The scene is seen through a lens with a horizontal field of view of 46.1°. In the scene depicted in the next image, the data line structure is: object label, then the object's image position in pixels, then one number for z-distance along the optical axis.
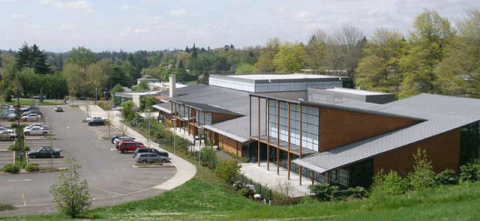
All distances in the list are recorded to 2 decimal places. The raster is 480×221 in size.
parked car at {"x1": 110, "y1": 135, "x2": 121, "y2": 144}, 56.81
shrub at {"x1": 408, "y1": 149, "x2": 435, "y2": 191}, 26.36
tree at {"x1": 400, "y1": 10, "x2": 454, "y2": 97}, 64.69
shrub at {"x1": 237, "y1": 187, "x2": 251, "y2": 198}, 35.47
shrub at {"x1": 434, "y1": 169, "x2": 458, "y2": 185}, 33.59
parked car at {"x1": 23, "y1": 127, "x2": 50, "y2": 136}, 62.32
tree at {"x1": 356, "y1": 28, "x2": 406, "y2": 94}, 74.75
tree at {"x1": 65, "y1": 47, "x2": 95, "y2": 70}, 133.27
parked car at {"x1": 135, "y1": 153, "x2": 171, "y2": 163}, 45.80
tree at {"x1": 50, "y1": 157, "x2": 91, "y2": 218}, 25.56
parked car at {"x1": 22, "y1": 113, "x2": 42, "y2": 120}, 76.21
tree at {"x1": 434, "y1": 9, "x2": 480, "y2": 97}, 57.09
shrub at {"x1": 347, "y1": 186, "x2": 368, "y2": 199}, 32.38
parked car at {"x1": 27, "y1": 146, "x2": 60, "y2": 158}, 48.03
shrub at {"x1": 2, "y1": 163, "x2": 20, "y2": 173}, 41.25
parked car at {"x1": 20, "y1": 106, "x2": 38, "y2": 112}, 84.96
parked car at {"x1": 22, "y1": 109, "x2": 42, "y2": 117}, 80.01
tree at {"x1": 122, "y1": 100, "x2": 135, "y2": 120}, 74.31
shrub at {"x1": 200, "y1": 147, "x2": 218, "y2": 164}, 46.50
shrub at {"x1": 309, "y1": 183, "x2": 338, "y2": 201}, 32.69
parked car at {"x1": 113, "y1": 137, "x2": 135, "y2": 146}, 54.76
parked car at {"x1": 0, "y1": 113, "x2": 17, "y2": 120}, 75.29
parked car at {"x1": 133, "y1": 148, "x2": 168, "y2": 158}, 47.62
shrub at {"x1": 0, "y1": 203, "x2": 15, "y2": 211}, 30.42
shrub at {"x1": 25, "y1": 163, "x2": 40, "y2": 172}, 41.81
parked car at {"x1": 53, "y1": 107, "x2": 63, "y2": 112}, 89.31
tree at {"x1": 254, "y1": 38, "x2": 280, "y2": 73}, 117.31
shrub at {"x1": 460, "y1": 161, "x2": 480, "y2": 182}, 34.97
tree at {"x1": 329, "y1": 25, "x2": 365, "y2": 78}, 97.38
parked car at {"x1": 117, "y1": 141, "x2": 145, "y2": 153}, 51.45
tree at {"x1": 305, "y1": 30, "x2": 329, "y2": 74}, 104.00
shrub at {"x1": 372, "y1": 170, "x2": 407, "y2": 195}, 28.47
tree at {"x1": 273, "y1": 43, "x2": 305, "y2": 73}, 105.94
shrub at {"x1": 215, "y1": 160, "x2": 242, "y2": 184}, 38.62
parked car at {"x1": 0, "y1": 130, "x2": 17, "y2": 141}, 58.34
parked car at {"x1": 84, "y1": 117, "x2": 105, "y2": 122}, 73.53
